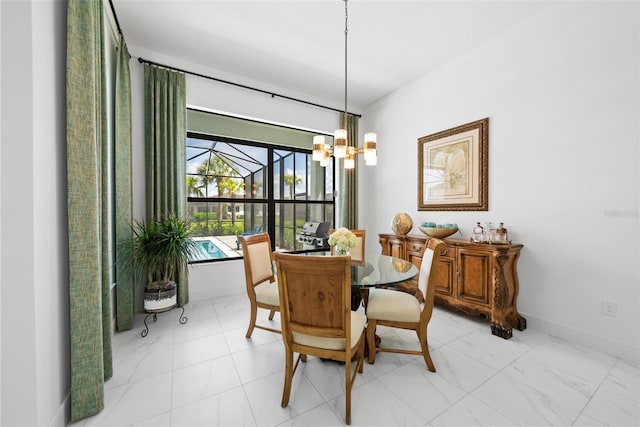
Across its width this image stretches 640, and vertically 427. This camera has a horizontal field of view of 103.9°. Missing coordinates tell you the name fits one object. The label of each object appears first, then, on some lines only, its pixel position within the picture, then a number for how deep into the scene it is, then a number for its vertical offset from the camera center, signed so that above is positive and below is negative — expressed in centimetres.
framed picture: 279 +51
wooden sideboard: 232 -72
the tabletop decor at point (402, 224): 326 -17
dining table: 170 -48
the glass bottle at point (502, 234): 248 -23
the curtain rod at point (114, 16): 220 +182
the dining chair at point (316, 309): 131 -54
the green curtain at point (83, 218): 133 -4
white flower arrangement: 202 -24
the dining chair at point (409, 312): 177 -73
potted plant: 242 -42
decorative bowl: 288 -24
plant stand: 237 -114
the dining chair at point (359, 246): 289 -41
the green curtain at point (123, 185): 237 +26
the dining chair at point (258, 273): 218 -60
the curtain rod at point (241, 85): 286 +169
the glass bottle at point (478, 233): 258 -24
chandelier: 215 +56
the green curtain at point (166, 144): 280 +76
